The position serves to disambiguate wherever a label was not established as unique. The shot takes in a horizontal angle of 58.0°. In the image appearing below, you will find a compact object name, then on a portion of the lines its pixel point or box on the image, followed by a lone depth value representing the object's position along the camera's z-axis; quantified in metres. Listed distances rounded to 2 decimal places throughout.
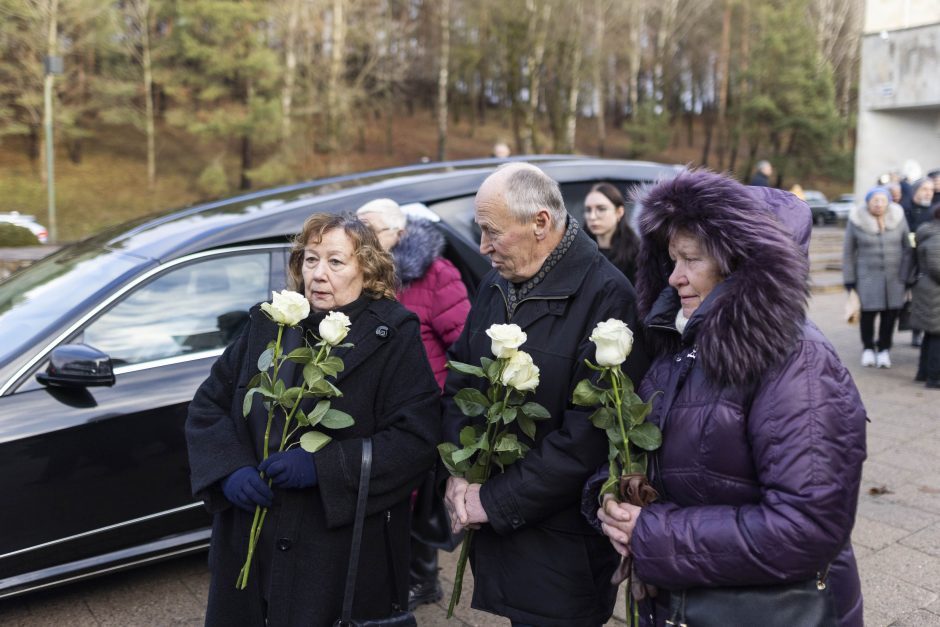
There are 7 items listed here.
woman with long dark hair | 5.09
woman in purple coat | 1.86
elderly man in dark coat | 2.42
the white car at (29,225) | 22.47
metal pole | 24.48
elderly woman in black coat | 2.58
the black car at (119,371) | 3.48
